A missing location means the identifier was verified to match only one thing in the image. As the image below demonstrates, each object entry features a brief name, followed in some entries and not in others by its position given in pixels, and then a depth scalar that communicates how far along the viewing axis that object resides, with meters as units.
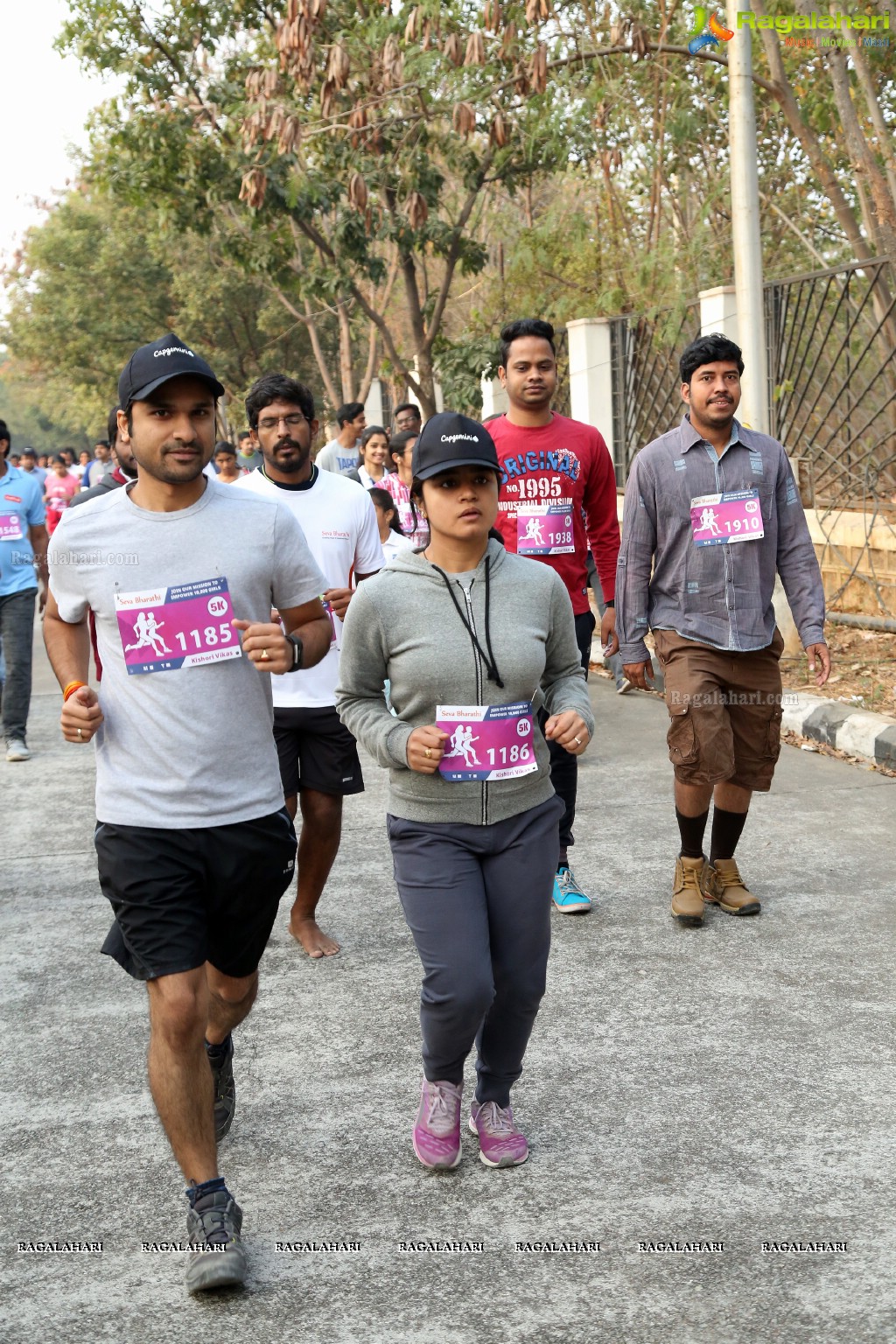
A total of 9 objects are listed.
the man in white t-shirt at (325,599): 5.34
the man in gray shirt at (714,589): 5.57
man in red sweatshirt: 5.68
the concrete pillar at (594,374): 15.03
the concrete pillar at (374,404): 33.53
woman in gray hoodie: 3.58
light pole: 9.88
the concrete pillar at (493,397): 18.09
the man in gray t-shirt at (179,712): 3.36
